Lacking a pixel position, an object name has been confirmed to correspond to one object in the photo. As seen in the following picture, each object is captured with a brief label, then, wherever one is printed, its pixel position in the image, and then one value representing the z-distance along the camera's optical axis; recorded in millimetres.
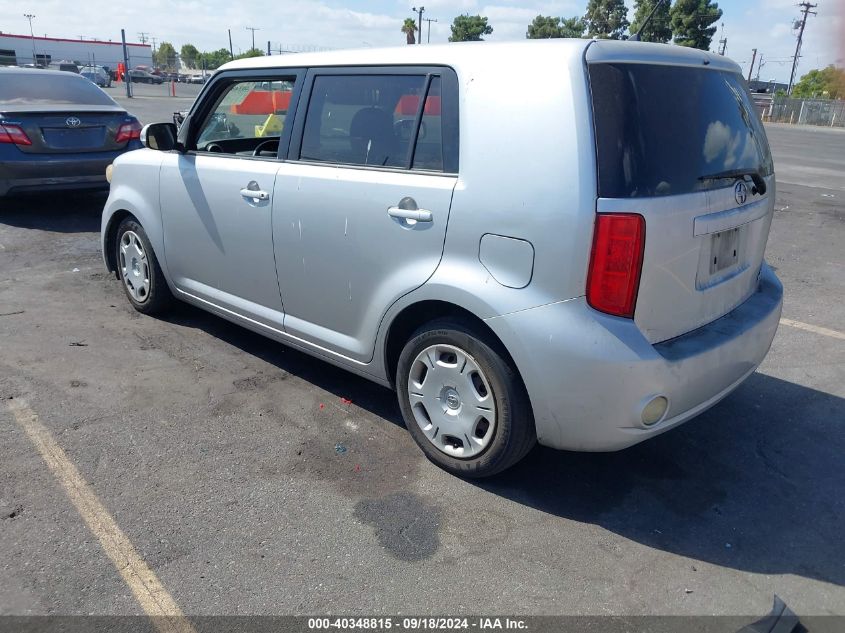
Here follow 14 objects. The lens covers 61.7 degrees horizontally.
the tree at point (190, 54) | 114750
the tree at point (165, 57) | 97125
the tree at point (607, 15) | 63219
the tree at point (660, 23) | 42100
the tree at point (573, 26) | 70625
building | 78250
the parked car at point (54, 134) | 7551
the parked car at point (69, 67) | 44847
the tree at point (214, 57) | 111462
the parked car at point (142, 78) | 65875
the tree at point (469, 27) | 71750
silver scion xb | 2666
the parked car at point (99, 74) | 43522
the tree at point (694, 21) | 52250
